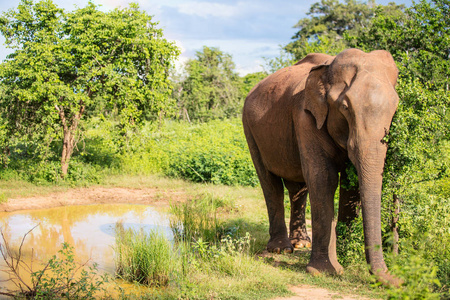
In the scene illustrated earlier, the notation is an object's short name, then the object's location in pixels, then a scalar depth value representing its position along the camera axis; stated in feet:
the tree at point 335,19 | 127.95
